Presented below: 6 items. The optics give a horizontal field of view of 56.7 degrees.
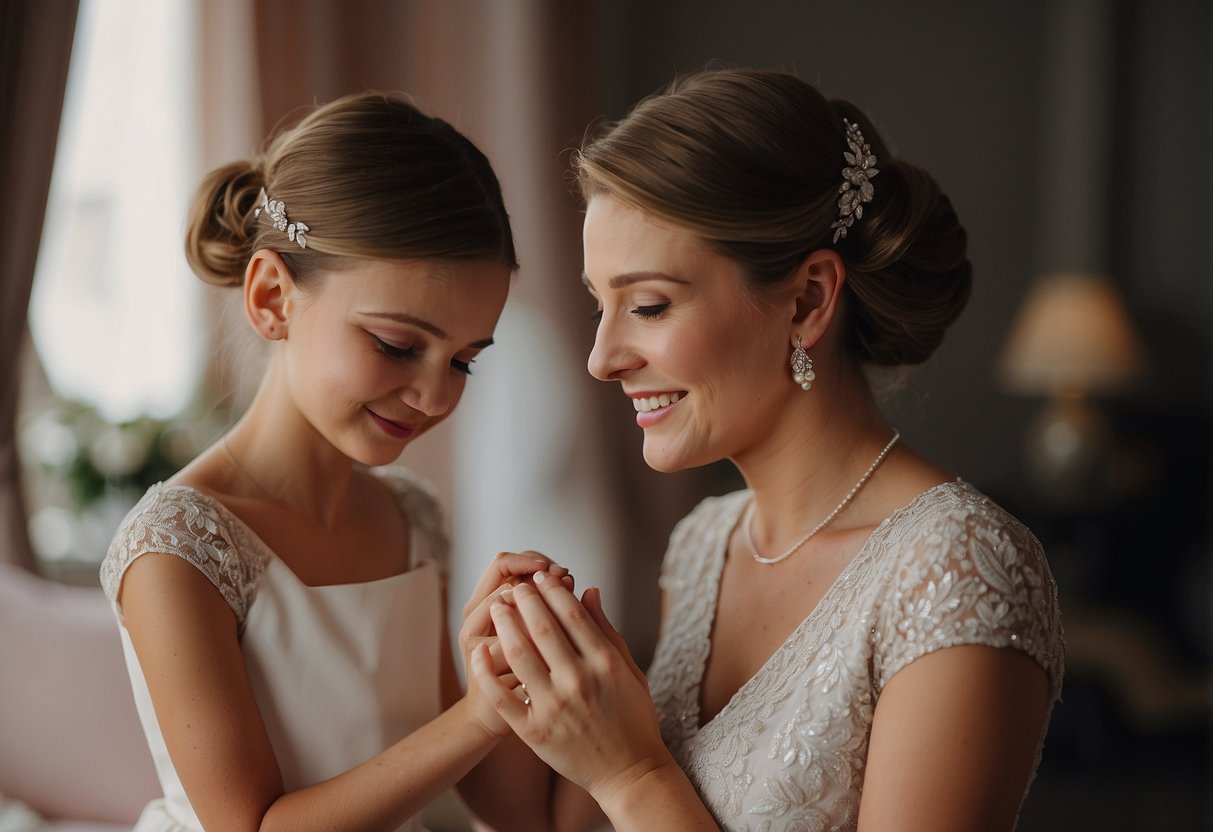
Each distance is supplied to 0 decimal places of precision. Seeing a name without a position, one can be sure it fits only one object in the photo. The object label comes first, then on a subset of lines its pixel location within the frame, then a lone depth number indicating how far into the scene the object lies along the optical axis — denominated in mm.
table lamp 4895
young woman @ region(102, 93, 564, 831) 1386
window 3455
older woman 1238
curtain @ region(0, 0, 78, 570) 2203
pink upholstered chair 1976
